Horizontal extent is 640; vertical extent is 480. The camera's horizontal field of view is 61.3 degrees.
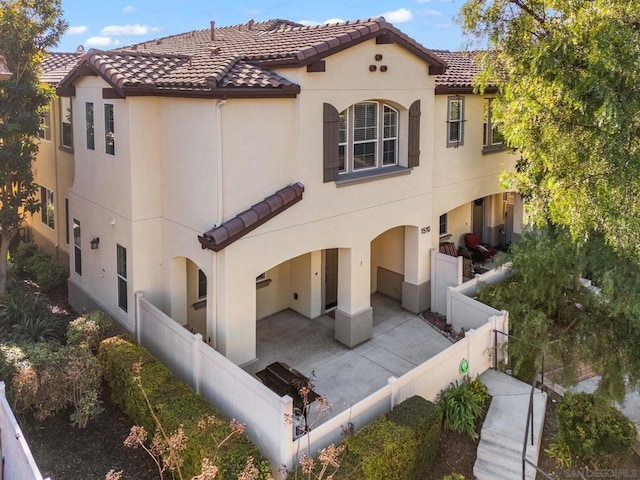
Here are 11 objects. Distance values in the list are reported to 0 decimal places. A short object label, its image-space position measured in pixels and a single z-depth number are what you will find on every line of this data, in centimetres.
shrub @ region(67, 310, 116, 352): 1373
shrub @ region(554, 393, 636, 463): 1123
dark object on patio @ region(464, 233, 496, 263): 2200
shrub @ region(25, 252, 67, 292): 1908
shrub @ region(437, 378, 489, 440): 1174
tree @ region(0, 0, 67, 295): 1549
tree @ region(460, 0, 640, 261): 863
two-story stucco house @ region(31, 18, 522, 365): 1278
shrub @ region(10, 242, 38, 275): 2062
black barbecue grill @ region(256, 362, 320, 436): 1246
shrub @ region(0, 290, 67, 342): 1437
